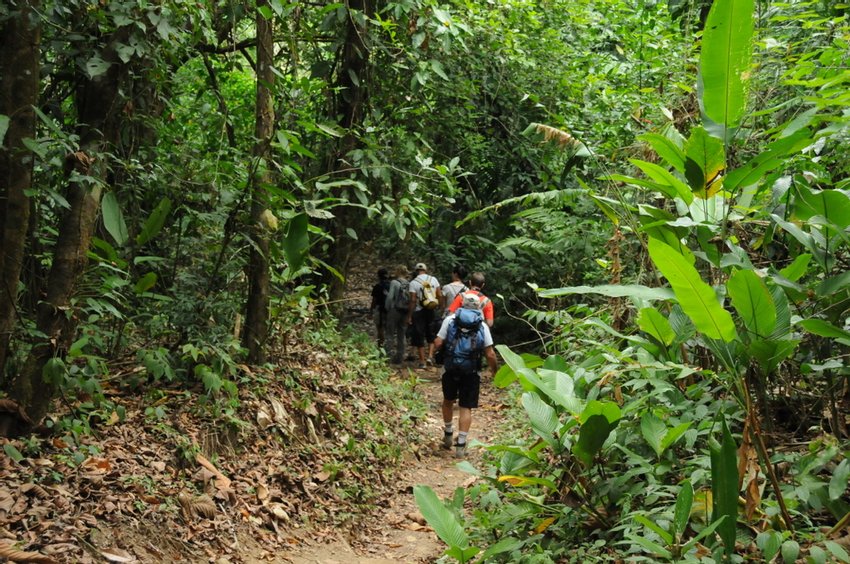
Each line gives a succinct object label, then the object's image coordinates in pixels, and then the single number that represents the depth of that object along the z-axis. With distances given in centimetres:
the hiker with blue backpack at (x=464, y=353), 860
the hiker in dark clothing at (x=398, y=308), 1313
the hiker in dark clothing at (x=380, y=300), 1388
